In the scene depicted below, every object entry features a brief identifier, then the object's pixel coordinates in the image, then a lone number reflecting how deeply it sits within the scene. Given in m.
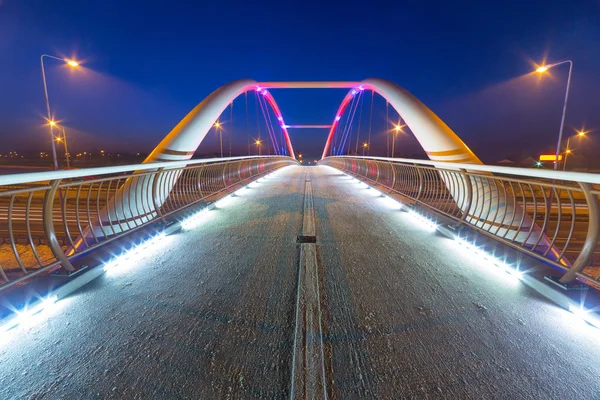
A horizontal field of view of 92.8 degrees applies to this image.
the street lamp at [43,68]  11.85
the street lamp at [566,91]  11.45
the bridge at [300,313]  1.89
